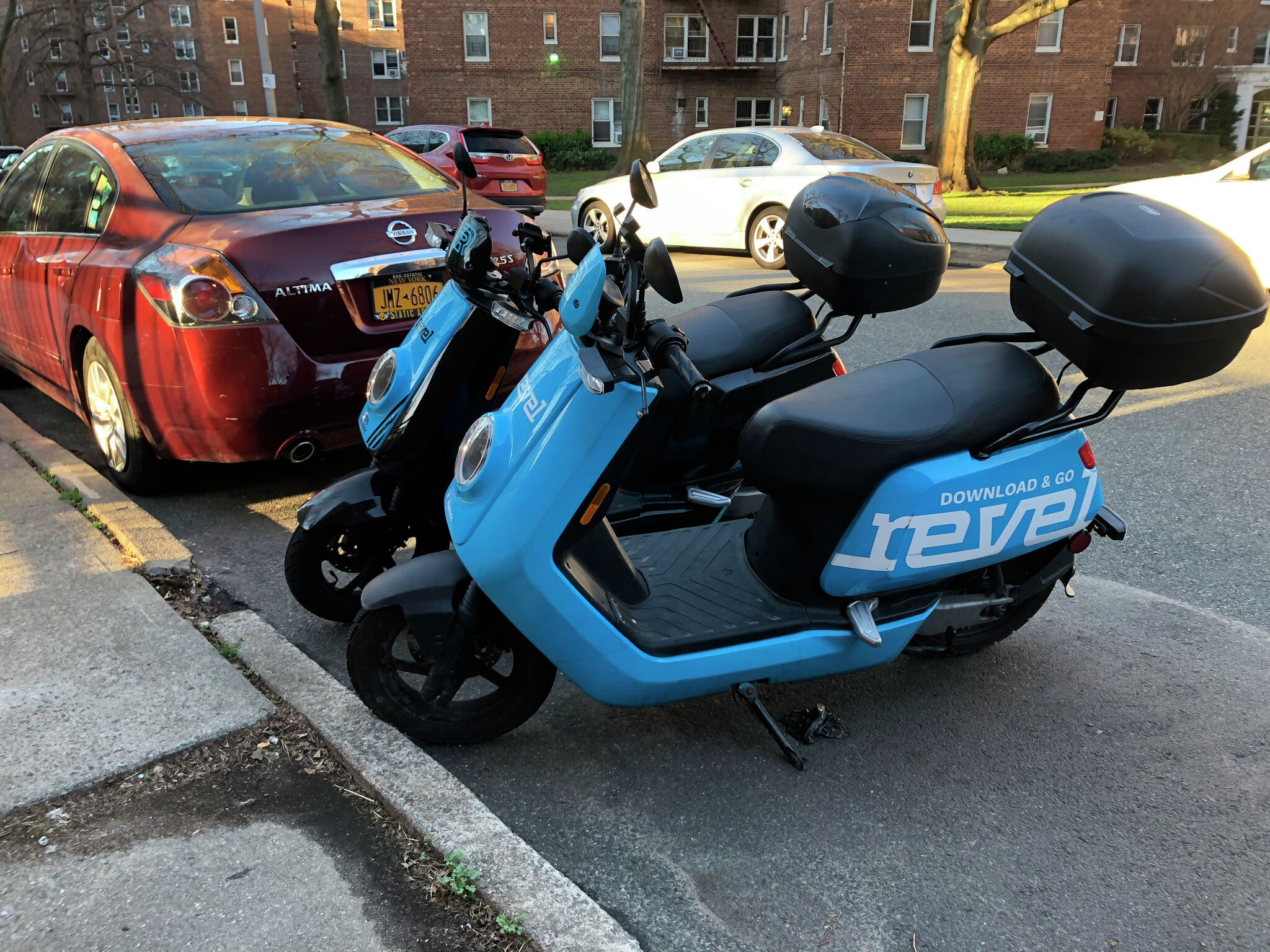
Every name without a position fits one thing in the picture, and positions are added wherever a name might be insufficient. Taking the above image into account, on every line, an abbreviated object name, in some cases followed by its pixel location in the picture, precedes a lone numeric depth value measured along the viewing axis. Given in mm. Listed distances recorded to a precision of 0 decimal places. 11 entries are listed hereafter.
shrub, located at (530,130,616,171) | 36625
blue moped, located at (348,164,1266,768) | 2424
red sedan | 4004
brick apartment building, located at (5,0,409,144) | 52250
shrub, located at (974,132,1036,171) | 30547
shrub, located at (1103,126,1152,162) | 32406
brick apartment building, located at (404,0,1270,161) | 35250
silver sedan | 11562
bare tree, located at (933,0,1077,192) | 19594
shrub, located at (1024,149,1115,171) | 30875
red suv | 17844
